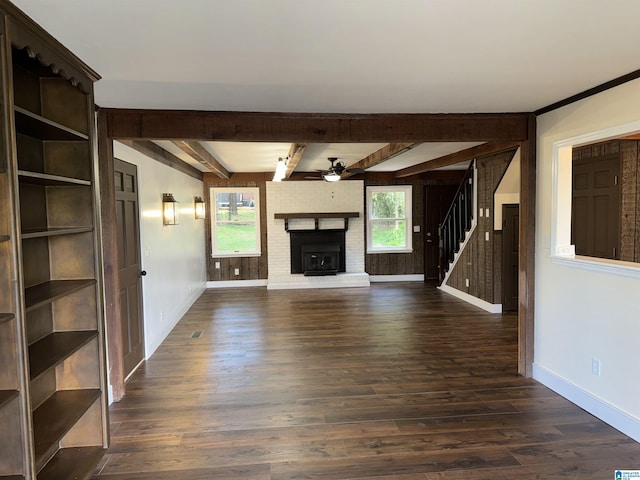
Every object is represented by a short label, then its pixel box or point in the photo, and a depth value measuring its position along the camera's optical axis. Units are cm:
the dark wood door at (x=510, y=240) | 576
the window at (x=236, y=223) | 841
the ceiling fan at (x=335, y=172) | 575
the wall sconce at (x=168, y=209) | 500
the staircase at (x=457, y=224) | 664
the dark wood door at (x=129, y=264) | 363
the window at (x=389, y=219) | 876
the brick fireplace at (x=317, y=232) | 830
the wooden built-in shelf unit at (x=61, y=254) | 192
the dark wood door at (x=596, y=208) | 451
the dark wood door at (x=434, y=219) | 871
